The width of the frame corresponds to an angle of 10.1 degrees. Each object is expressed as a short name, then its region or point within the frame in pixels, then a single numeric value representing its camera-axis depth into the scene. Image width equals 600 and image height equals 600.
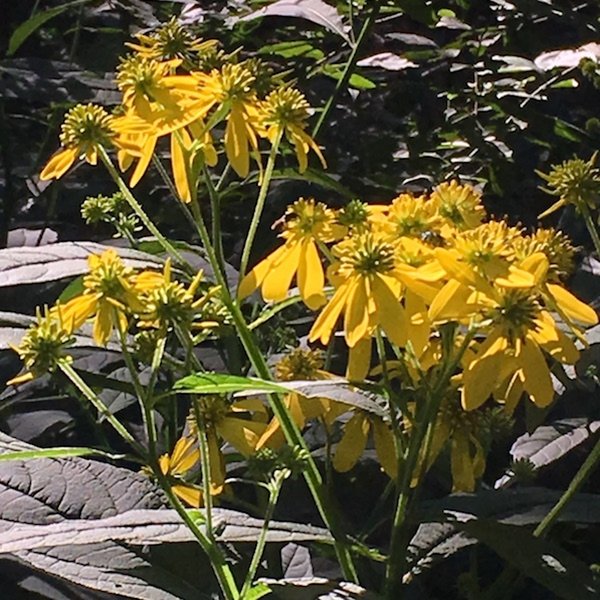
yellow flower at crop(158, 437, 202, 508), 0.88
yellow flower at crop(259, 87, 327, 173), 0.91
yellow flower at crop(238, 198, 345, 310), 0.86
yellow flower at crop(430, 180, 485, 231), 0.88
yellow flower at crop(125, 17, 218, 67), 0.94
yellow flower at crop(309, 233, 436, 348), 0.83
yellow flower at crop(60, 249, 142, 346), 0.84
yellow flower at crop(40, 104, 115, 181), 0.90
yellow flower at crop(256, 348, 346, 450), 0.88
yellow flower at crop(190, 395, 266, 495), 0.88
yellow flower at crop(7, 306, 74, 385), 0.84
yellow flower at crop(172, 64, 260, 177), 0.89
